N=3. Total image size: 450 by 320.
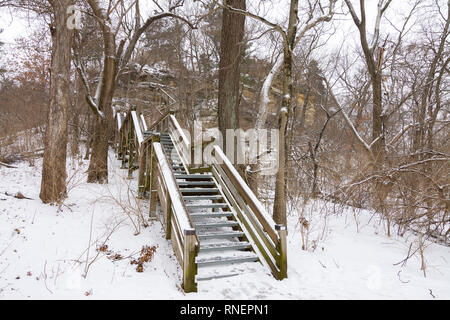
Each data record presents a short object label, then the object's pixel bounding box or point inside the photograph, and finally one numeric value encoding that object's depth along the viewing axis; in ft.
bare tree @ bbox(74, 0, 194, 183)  31.86
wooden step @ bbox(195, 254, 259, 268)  15.17
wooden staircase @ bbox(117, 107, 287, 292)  14.84
